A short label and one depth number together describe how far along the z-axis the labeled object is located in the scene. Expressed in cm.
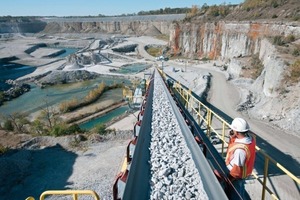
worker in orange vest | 492
